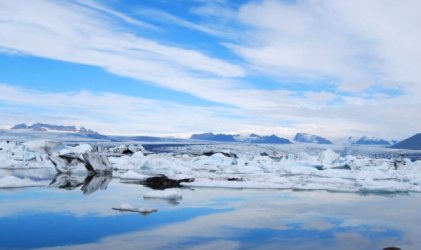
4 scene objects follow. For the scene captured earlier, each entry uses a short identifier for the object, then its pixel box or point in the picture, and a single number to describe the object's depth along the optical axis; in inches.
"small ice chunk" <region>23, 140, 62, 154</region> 682.2
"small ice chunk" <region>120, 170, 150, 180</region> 496.3
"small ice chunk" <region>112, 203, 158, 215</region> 257.4
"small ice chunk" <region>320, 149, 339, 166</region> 778.1
